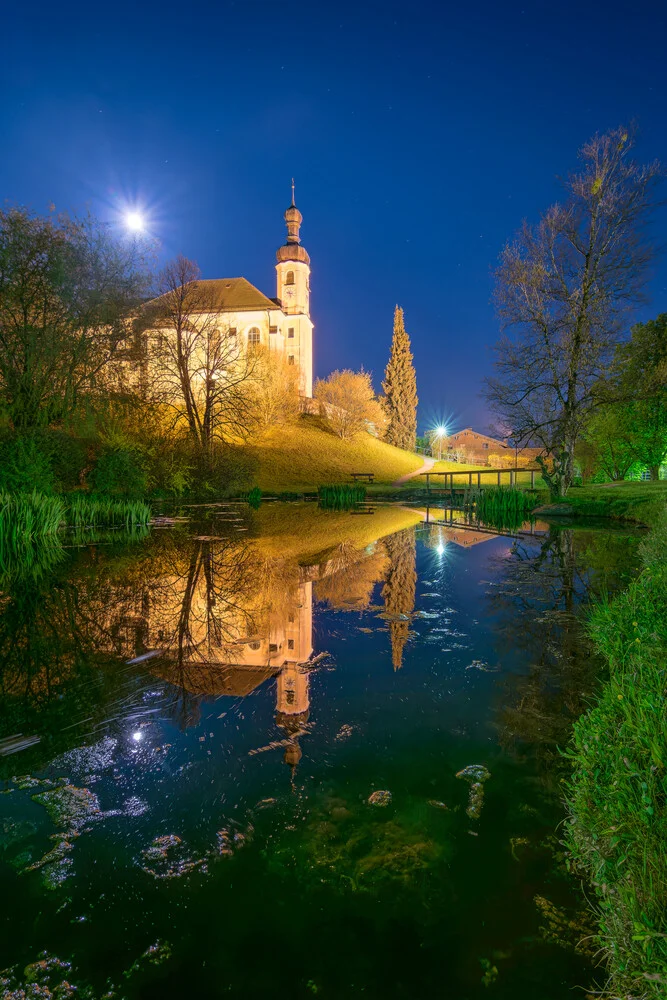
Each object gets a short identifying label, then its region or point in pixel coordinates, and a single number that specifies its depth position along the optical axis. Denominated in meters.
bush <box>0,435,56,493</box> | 12.24
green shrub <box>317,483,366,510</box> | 28.94
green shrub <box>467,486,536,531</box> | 20.19
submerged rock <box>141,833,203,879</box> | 2.27
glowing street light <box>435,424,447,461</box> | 77.19
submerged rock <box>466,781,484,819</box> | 2.71
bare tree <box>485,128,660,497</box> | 18.56
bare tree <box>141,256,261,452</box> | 23.66
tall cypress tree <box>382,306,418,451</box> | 64.38
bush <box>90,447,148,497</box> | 16.88
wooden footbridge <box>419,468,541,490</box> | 47.06
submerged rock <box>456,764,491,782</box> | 3.03
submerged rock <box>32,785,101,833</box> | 2.64
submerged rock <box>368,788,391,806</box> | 2.79
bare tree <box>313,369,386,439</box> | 52.12
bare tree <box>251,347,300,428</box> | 43.75
